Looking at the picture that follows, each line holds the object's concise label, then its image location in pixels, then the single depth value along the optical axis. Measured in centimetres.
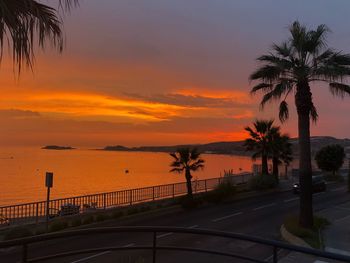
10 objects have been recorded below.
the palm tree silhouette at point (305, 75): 2020
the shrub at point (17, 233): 1798
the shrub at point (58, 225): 2013
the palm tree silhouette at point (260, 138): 4003
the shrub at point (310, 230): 1772
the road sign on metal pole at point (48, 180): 2035
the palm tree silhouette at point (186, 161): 3023
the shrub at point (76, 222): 2136
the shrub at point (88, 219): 2189
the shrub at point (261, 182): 3600
